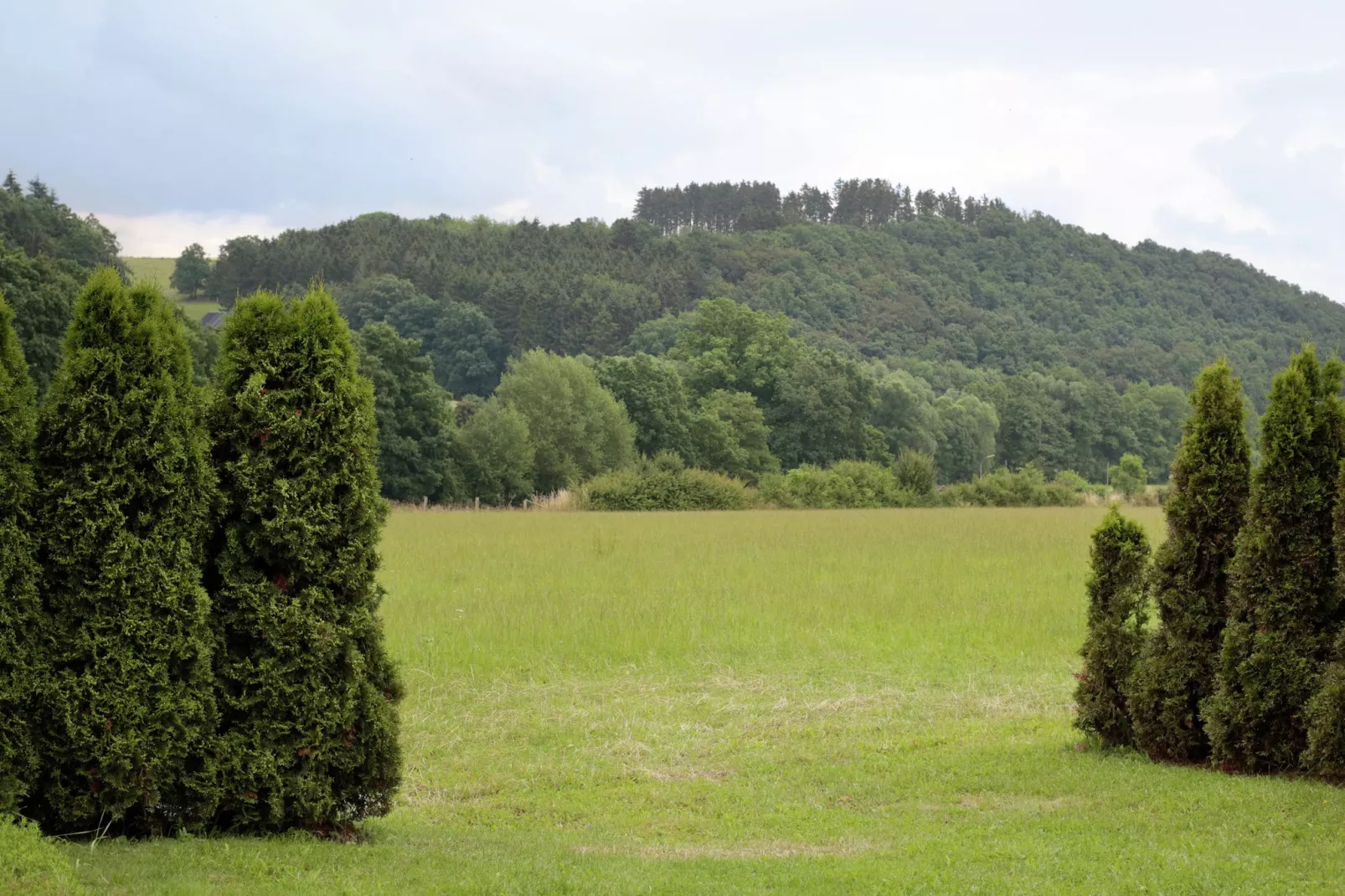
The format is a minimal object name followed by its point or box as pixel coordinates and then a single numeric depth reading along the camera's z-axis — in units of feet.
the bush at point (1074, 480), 279.69
